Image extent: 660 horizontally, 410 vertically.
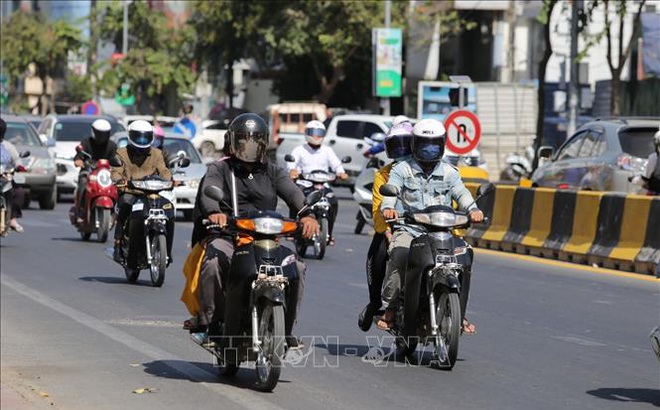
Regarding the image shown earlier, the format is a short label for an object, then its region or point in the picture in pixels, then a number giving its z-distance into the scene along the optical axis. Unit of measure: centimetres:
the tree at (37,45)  8238
